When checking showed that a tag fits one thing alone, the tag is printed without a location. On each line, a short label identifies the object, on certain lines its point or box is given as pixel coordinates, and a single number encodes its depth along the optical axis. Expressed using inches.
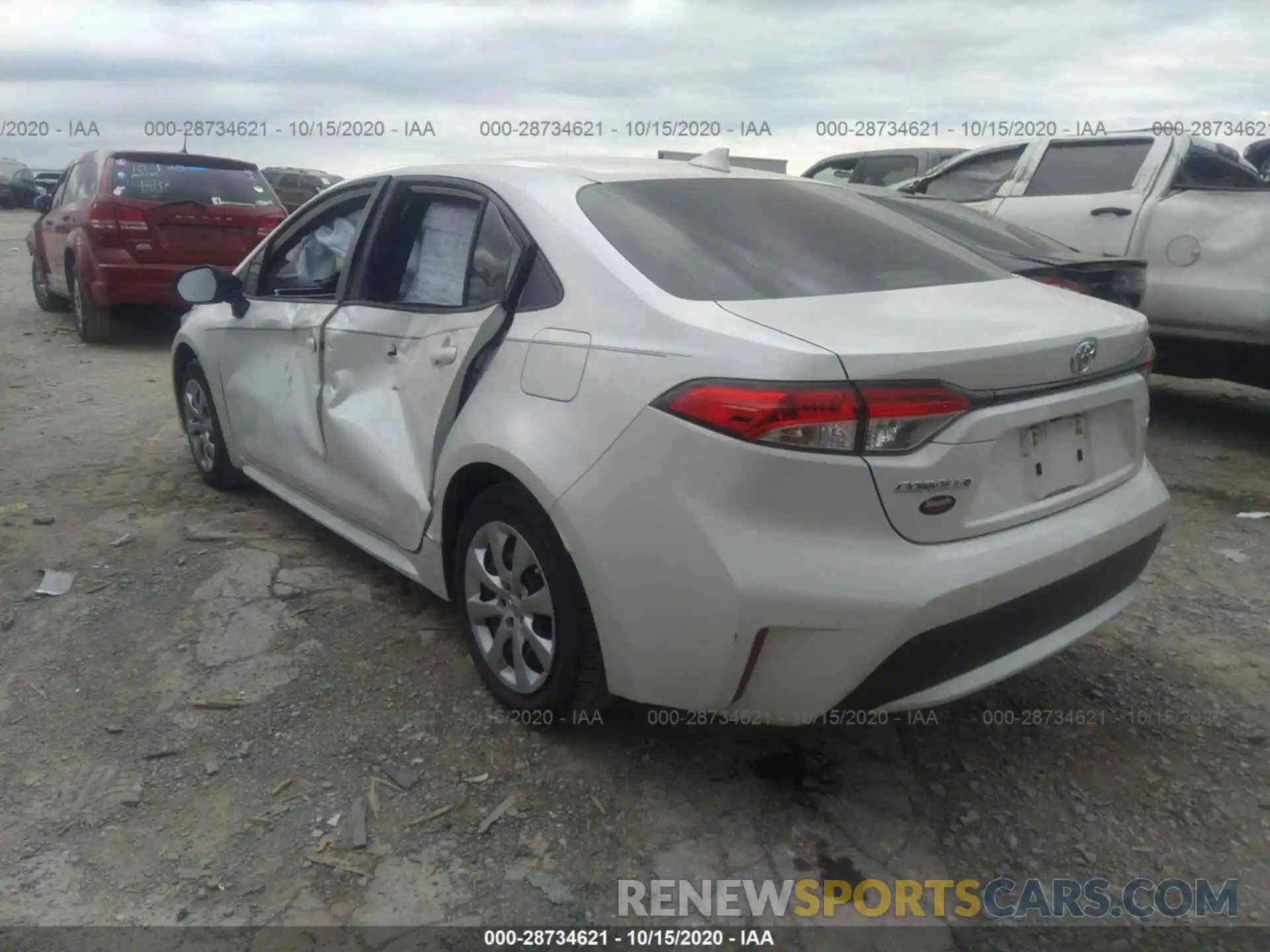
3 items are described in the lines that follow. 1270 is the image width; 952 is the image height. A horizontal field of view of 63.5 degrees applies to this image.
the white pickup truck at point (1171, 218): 208.5
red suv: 323.9
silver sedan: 83.5
